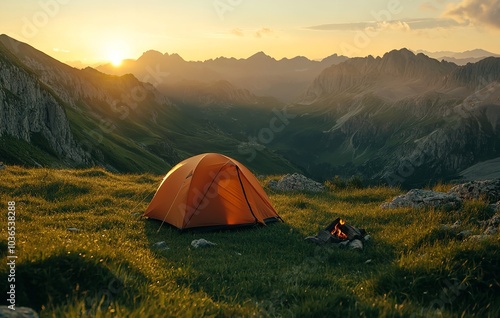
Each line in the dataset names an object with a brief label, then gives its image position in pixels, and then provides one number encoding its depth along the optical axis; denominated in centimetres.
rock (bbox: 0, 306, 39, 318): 476
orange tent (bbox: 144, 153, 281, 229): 1681
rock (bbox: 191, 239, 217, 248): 1387
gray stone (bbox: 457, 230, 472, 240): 1206
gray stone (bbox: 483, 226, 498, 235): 1177
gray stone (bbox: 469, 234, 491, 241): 1006
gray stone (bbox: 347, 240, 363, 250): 1323
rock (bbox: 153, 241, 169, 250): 1325
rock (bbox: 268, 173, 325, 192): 2595
